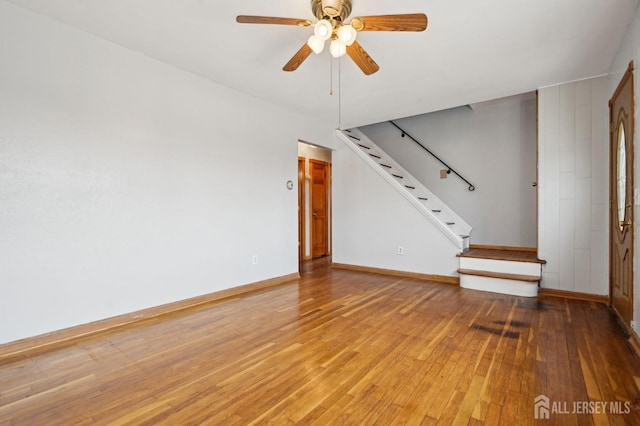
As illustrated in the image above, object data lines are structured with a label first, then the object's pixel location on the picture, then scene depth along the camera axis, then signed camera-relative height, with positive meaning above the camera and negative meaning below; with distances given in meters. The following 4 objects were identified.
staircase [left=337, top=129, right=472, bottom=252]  4.61 +0.46
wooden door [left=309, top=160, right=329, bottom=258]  6.74 +0.09
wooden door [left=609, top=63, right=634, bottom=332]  2.49 +0.10
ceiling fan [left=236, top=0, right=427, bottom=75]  1.93 +1.28
